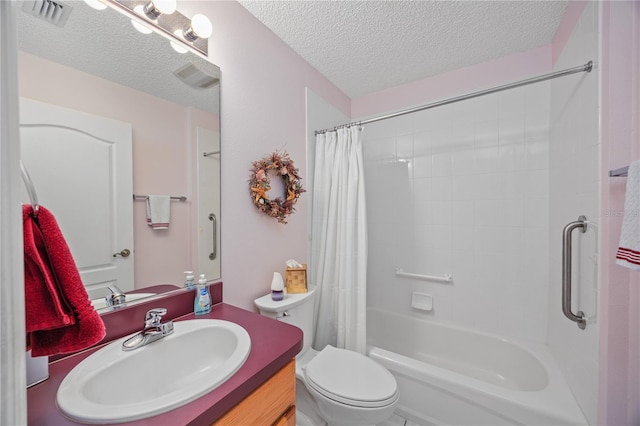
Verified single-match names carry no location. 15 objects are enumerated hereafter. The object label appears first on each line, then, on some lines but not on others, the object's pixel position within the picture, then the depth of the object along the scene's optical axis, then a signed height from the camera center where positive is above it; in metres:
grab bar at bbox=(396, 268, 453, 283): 2.03 -0.56
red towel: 0.45 -0.16
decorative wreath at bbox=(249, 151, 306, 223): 1.43 +0.16
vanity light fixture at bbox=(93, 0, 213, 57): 0.98 +0.79
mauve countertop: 0.54 -0.45
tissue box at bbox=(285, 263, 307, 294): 1.54 -0.43
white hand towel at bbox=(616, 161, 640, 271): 0.77 -0.05
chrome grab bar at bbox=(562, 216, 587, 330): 1.18 -0.30
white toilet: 1.14 -0.85
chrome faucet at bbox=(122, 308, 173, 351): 0.81 -0.41
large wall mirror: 0.76 +0.24
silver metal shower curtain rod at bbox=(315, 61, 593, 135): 1.17 +0.65
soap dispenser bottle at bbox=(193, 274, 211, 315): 1.09 -0.39
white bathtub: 1.20 -1.00
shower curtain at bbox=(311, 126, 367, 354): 1.71 -0.22
